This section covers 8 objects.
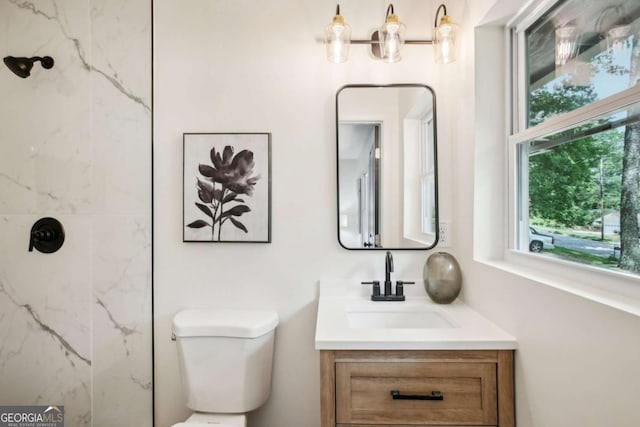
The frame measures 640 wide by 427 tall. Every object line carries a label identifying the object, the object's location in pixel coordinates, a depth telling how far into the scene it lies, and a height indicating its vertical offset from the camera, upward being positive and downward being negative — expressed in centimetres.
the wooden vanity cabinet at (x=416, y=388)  113 -55
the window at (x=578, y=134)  83 +23
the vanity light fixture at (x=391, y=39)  147 +75
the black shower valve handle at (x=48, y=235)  168 -9
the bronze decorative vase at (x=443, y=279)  153 -28
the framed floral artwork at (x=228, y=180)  168 +17
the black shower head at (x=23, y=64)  162 +70
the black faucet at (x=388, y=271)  158 -25
